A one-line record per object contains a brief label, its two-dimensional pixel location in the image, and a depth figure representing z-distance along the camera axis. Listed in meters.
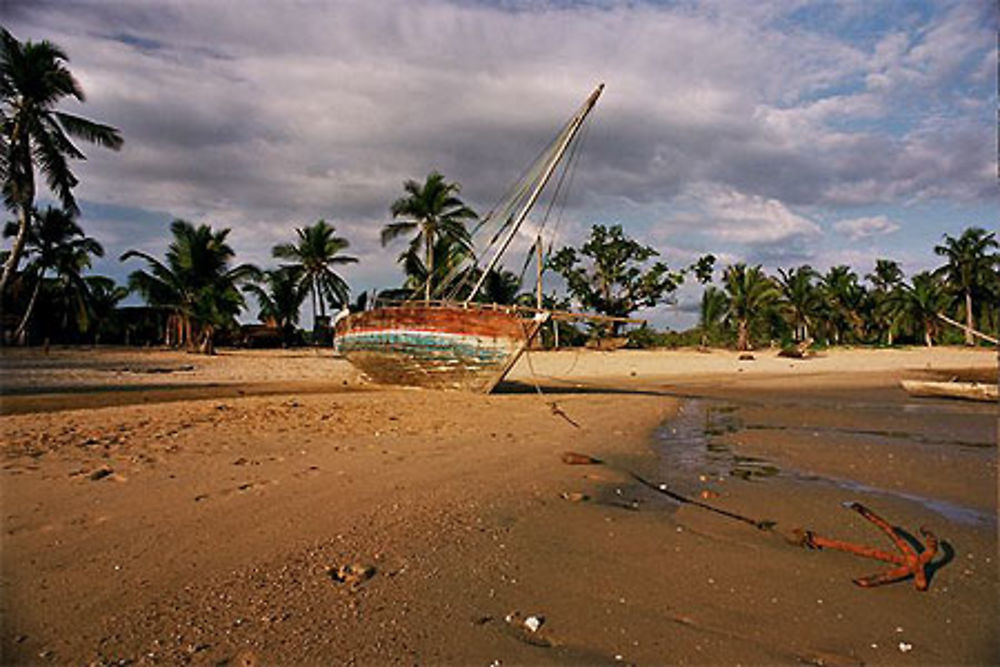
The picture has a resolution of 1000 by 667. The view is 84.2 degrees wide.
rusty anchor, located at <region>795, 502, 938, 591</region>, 3.38
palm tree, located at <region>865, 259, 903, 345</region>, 52.47
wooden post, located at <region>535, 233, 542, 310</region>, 14.24
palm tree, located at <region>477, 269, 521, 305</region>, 43.09
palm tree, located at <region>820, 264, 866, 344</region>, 54.06
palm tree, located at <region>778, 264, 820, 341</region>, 52.84
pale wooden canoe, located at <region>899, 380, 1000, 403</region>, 14.56
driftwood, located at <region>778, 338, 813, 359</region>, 34.94
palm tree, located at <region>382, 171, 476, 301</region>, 37.22
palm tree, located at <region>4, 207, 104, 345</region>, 31.75
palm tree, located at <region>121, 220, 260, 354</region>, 31.78
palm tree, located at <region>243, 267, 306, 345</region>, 41.41
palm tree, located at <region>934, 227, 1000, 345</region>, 48.59
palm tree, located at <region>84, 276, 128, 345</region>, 36.22
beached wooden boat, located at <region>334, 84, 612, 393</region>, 13.12
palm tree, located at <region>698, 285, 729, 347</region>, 47.97
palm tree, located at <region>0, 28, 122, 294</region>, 21.50
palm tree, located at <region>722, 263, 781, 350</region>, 46.22
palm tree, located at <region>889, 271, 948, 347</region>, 47.94
